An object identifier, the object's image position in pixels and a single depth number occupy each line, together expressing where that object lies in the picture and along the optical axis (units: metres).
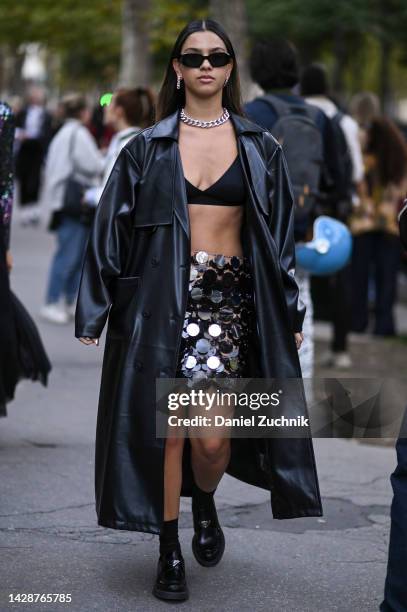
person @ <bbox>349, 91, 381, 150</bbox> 15.41
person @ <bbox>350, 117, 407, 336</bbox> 15.23
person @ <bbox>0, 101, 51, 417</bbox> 8.91
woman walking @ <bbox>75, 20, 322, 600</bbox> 6.38
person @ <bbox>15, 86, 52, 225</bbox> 28.41
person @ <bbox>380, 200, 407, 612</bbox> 5.67
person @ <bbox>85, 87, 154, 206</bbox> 12.44
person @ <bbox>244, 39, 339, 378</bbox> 9.68
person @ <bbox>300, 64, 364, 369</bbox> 12.69
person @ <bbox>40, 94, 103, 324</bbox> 15.73
